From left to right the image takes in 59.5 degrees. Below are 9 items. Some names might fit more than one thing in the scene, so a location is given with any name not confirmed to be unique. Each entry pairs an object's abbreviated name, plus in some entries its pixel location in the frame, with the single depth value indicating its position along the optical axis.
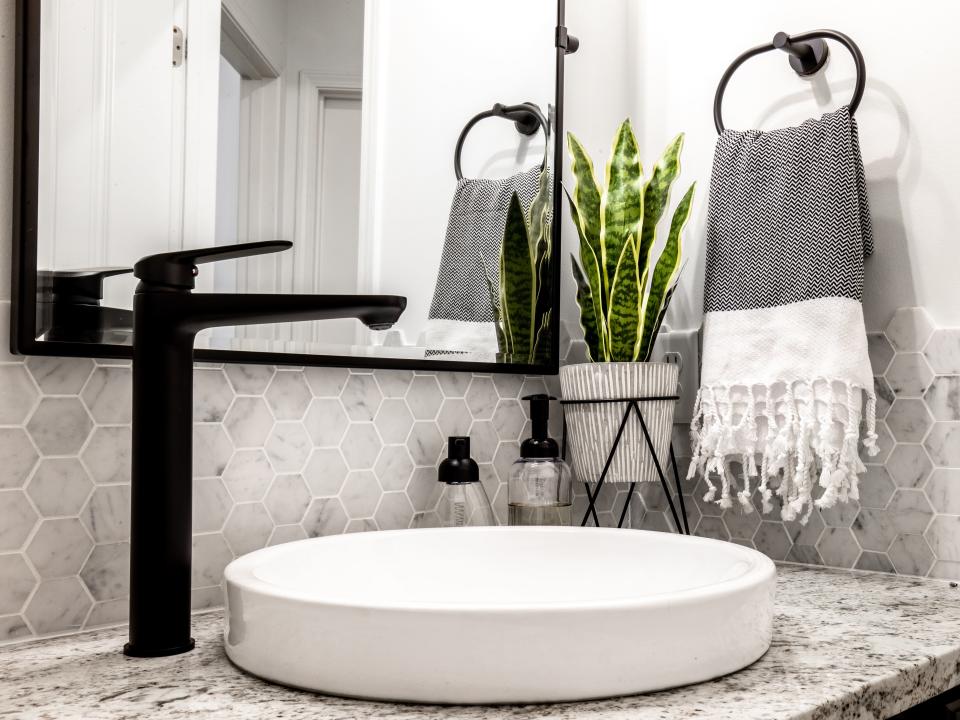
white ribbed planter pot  1.07
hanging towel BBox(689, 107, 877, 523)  0.99
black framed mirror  0.74
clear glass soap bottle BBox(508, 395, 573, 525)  1.05
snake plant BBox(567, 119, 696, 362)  1.10
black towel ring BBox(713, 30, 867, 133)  1.04
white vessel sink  0.52
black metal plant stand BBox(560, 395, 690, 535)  1.07
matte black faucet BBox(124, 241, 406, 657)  0.63
